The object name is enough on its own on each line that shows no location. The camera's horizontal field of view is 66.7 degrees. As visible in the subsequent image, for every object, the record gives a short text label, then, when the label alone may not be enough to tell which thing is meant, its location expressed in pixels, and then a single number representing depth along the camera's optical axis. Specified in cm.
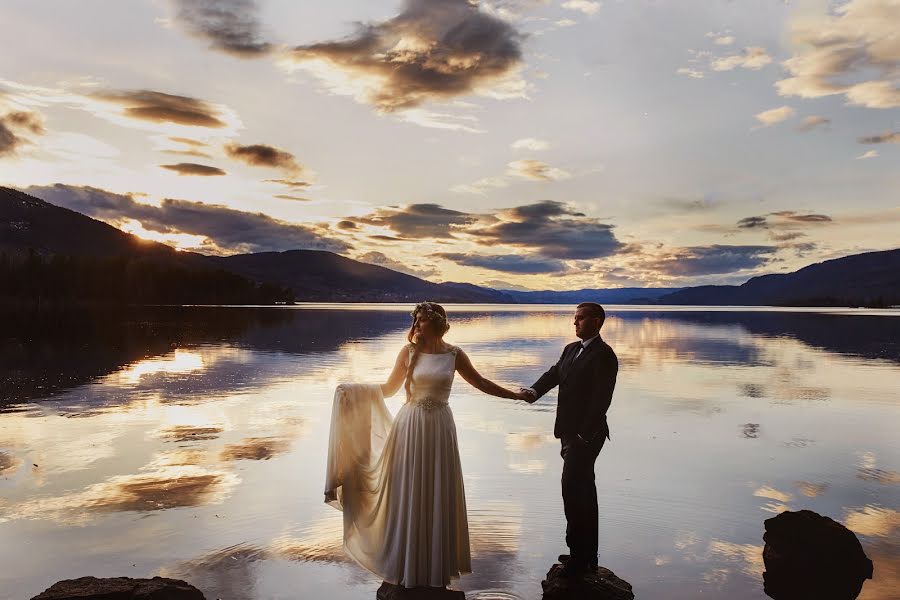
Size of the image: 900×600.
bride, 802
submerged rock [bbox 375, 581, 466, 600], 778
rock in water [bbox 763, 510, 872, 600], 845
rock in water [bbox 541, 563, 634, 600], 784
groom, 826
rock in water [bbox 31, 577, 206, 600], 675
